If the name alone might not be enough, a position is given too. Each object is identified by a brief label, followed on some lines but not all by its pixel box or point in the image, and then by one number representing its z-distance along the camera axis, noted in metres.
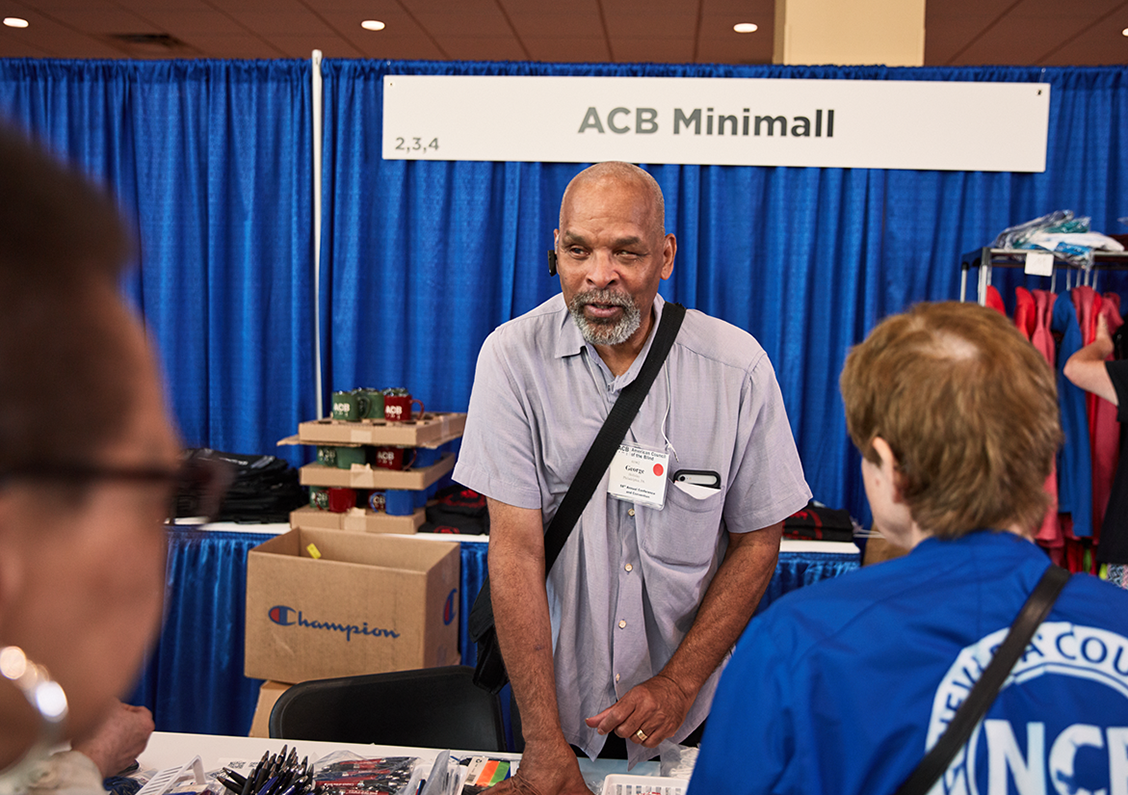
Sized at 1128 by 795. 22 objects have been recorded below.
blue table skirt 2.95
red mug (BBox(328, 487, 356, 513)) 2.94
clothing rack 2.88
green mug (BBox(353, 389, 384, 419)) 3.01
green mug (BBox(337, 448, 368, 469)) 2.95
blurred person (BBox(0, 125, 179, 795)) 0.29
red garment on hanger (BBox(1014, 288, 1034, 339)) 2.93
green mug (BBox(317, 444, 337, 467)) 3.00
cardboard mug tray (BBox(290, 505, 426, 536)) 2.90
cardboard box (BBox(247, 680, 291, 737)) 2.42
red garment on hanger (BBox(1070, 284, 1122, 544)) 2.84
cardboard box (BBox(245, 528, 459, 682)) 2.38
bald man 1.49
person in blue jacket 0.71
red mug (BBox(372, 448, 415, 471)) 2.94
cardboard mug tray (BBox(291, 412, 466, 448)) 2.83
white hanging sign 3.09
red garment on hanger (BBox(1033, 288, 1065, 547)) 2.83
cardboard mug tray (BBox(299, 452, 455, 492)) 2.89
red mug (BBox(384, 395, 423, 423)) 2.96
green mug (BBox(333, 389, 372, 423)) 2.99
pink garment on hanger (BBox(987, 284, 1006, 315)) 2.92
